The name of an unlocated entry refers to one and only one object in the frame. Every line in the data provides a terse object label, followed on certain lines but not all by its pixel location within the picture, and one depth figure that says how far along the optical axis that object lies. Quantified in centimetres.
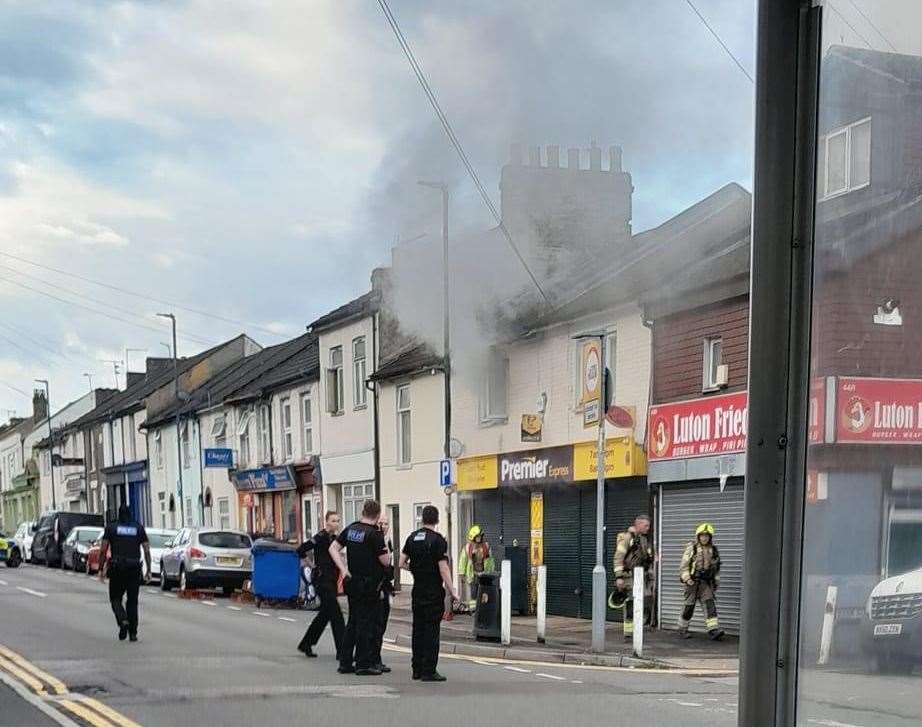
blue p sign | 1967
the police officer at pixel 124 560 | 1327
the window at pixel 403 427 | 2614
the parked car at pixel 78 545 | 3562
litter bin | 1463
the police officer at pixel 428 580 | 1012
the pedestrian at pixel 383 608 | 1076
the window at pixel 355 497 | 2902
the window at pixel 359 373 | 2777
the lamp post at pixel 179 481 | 4287
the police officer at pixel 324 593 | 1213
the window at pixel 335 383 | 2926
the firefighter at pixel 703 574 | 1438
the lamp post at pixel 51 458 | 6556
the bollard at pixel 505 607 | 1453
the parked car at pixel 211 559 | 2489
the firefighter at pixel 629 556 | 1503
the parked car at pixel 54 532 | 4022
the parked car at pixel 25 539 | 4400
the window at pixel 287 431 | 3347
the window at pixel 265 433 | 3506
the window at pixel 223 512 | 3953
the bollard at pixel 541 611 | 1447
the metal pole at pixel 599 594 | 1330
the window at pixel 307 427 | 3212
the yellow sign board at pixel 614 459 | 1689
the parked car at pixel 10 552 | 3775
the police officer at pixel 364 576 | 1058
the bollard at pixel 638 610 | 1283
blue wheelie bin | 2156
